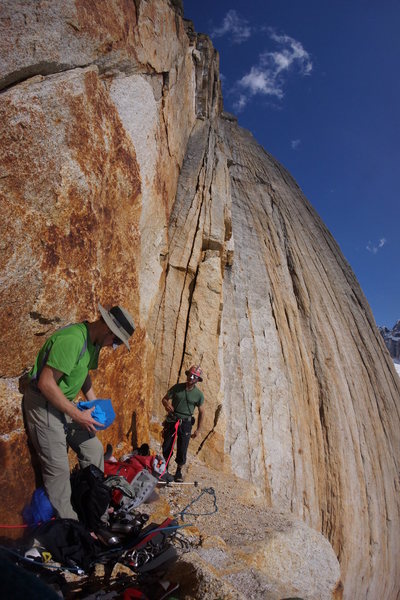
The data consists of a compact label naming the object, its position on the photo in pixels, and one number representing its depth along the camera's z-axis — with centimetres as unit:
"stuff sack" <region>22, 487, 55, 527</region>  344
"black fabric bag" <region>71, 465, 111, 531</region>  352
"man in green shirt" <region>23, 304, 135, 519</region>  333
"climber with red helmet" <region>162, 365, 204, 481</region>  650
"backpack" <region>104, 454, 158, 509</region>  390
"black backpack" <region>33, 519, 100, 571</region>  295
